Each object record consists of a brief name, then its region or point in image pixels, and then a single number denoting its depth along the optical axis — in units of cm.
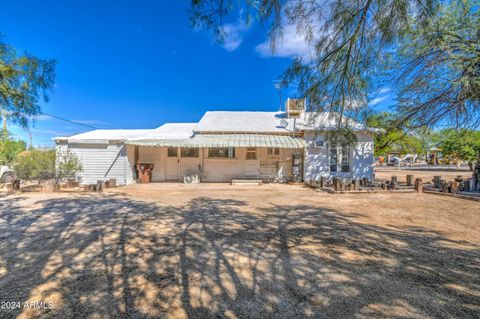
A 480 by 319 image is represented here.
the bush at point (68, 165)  1212
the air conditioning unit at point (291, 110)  1602
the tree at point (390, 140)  1000
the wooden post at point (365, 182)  1215
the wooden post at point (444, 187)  973
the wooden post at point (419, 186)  1009
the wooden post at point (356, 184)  1082
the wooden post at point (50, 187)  1003
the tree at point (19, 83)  445
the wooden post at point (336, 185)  1066
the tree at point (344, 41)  372
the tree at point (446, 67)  615
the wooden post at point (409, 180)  1260
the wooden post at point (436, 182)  1136
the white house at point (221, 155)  1290
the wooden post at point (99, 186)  1038
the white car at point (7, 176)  1197
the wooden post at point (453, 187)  958
